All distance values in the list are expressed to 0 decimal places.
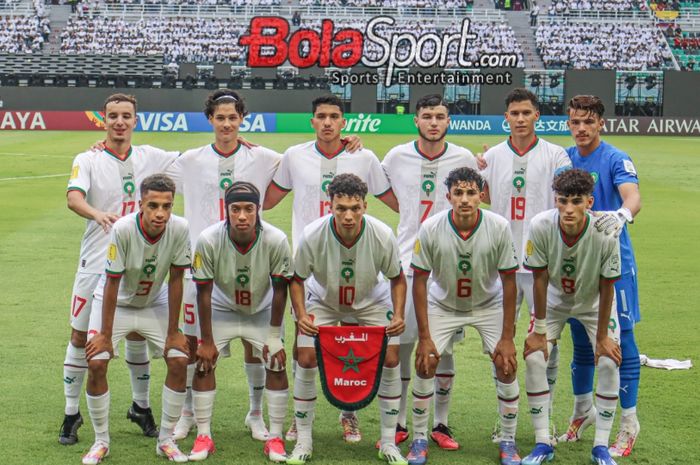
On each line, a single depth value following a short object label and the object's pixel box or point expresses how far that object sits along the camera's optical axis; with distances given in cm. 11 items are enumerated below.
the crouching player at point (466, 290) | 666
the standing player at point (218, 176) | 735
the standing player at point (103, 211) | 711
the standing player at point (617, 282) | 686
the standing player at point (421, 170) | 755
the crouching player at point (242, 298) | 670
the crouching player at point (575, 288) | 652
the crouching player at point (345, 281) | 673
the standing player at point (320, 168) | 767
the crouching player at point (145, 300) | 661
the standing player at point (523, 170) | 752
